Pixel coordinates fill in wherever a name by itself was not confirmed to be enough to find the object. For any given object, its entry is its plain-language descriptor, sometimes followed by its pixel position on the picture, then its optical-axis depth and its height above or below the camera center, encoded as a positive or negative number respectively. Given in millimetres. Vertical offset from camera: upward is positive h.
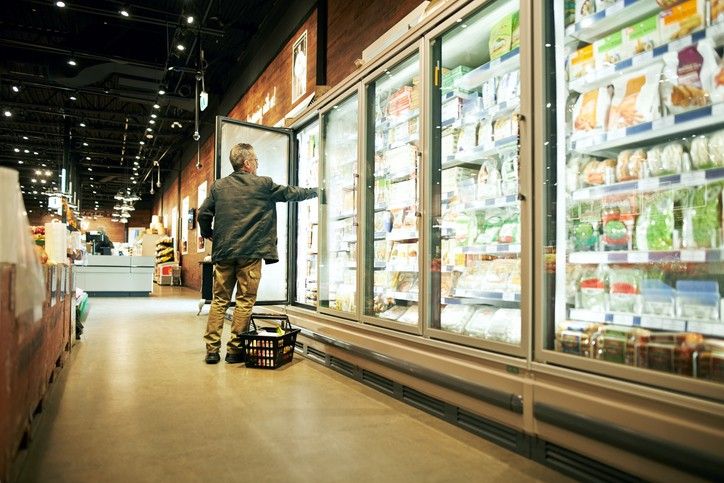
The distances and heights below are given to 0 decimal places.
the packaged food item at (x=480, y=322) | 2854 -392
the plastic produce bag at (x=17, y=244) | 1638 +38
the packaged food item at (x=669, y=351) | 1830 -368
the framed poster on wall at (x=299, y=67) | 6711 +2564
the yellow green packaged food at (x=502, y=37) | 2871 +1262
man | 4172 +115
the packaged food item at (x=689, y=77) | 1911 +697
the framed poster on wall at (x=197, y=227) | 13841 +806
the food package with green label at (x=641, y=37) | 2141 +946
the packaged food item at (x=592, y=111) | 2318 +668
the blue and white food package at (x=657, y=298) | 2000 -178
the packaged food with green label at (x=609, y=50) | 2273 +934
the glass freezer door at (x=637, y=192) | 1883 +264
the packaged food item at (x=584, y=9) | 2357 +1154
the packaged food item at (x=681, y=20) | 1938 +933
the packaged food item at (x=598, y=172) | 2312 +383
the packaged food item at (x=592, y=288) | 2297 -158
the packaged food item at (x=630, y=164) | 2203 +397
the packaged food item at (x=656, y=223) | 2076 +129
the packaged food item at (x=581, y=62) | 2367 +909
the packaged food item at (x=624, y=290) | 2166 -156
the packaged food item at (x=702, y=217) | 1896 +141
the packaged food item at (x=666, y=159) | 2062 +397
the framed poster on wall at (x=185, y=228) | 16709 +921
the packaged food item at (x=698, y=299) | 1858 -170
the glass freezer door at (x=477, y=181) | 2818 +459
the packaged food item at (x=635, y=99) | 2135 +678
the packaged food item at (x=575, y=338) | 2141 -361
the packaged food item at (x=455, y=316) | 3006 -377
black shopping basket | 3934 -735
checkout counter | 12219 -505
